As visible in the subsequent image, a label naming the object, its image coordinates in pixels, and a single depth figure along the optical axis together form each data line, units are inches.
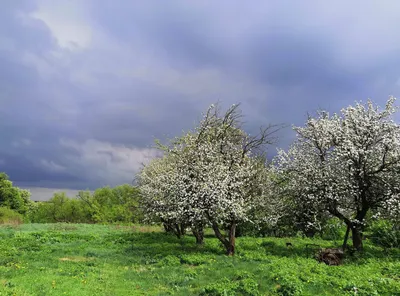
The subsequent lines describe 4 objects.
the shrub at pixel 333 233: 1334.9
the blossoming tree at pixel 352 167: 850.1
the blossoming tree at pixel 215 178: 860.6
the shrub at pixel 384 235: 1000.9
